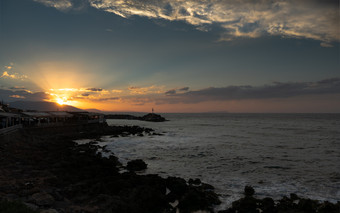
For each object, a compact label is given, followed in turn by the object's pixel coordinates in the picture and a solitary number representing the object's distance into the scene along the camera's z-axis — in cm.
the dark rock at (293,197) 1305
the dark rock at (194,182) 1555
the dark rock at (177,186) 1345
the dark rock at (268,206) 1116
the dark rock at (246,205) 1109
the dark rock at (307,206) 1112
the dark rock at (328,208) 1080
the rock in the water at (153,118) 13476
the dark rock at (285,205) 1117
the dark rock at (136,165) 1980
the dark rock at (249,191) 1391
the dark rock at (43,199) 983
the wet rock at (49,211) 849
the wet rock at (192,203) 1141
